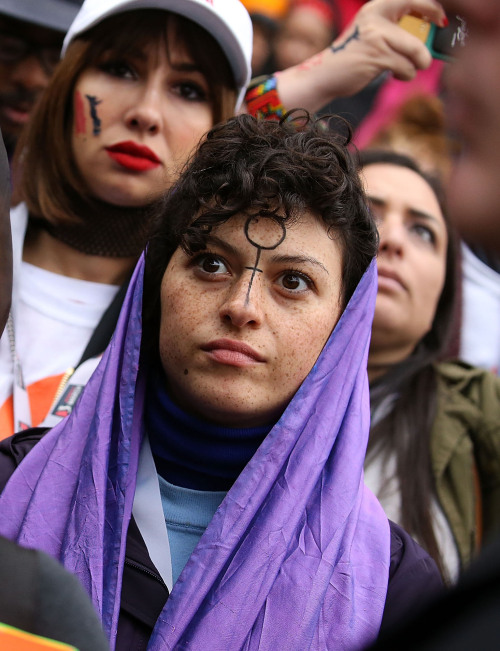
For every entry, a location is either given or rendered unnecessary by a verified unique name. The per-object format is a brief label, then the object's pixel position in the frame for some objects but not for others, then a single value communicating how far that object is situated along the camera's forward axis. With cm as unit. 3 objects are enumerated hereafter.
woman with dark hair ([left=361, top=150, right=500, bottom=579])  473
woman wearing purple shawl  309
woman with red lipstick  471
